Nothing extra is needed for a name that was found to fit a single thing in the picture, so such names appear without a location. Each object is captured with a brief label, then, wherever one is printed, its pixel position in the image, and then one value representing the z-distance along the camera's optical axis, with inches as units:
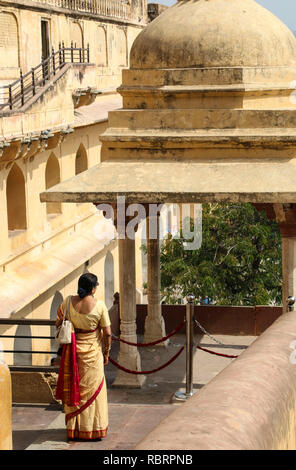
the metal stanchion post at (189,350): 344.8
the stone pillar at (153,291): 460.4
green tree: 679.7
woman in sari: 267.6
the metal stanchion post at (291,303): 329.8
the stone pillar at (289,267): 383.2
